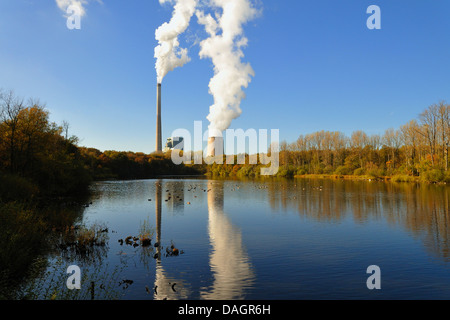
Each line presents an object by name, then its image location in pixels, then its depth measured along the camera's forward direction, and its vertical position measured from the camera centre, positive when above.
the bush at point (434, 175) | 62.78 -0.03
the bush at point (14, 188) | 23.19 -0.75
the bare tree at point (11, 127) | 32.16 +5.34
